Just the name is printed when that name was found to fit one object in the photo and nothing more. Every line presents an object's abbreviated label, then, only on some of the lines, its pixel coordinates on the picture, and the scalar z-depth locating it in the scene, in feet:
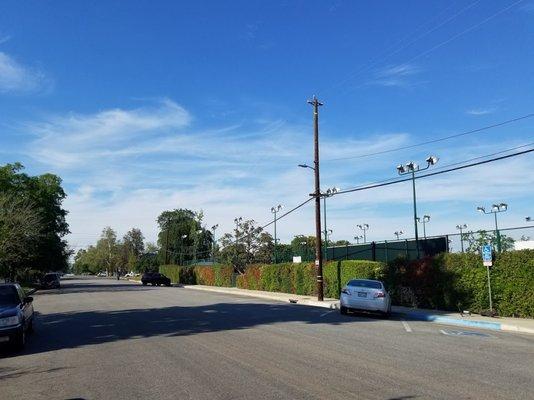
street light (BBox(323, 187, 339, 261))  126.82
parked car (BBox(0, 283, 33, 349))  37.99
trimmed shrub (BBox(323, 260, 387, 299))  88.43
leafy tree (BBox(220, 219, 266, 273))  202.16
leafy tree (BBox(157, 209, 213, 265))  398.01
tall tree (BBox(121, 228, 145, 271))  517.96
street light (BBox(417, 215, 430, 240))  170.97
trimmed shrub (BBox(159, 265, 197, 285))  218.73
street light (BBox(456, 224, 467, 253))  77.76
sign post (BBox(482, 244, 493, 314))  64.75
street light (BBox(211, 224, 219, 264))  220.66
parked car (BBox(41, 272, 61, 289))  183.11
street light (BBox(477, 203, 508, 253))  160.45
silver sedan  65.57
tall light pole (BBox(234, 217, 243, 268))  201.87
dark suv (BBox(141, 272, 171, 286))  204.64
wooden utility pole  95.18
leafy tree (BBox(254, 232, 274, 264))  204.19
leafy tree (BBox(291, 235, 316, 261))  133.69
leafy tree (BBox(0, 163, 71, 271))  177.78
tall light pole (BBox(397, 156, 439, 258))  98.91
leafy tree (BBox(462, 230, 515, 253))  70.23
